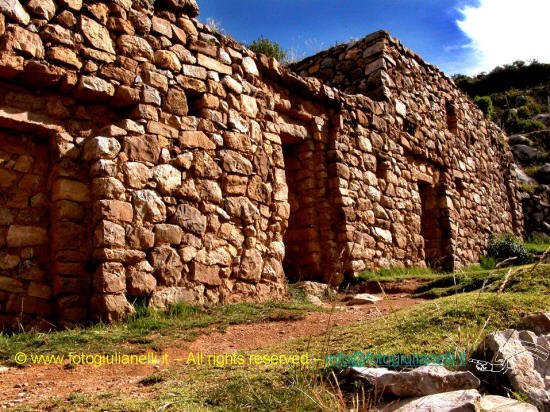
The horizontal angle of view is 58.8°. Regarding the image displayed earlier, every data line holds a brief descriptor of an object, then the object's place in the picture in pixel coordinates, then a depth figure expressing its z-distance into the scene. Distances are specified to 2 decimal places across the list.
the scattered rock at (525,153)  19.12
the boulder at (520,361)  2.24
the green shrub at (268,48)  10.51
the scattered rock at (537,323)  2.82
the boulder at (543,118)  23.36
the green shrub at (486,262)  10.62
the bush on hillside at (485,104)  18.42
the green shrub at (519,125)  21.99
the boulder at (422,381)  2.26
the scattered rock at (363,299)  6.22
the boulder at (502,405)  2.03
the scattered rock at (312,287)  6.44
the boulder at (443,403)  1.97
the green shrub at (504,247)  10.93
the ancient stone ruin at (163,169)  4.35
